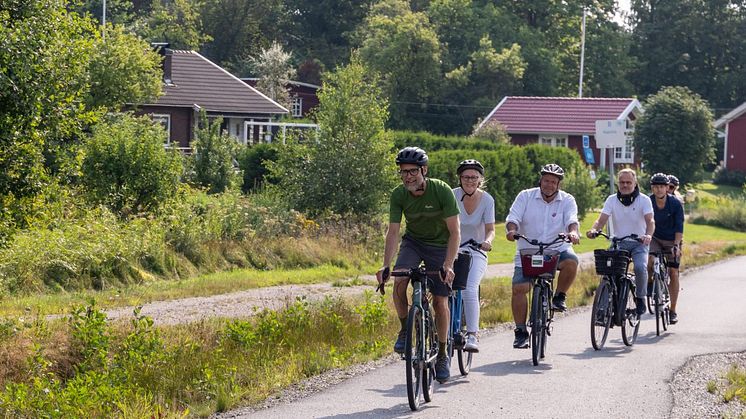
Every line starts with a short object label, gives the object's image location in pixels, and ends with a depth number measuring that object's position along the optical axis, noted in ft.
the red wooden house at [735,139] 245.65
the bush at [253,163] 132.26
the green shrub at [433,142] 150.20
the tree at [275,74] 249.96
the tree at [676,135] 180.75
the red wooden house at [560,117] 220.64
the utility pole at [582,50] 246.27
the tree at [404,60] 230.07
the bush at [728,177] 235.03
